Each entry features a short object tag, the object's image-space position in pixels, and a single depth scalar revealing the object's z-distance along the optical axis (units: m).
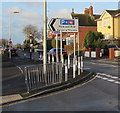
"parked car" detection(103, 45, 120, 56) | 36.04
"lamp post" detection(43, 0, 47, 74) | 12.60
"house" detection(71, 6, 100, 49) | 53.25
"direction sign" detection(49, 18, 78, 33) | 12.75
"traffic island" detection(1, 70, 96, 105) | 7.52
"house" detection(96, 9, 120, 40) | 43.09
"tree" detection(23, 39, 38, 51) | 82.62
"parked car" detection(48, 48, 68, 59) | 30.56
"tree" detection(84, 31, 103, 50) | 37.31
